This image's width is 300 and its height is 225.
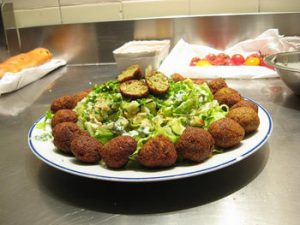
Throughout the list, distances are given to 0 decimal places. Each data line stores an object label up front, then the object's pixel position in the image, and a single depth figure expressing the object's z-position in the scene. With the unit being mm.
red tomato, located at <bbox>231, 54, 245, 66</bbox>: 1513
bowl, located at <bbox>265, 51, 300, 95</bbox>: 1013
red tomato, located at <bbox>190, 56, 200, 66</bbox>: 1558
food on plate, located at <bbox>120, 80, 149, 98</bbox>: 765
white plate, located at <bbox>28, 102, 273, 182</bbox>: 558
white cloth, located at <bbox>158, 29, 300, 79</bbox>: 1364
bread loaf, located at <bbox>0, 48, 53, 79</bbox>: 1503
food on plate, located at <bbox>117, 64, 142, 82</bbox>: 843
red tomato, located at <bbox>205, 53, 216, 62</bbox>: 1550
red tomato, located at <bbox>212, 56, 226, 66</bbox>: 1505
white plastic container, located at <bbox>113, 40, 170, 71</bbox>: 1429
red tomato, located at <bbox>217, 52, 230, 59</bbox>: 1540
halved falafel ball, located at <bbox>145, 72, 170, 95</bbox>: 781
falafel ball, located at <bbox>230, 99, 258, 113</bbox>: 753
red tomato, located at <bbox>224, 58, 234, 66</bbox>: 1498
